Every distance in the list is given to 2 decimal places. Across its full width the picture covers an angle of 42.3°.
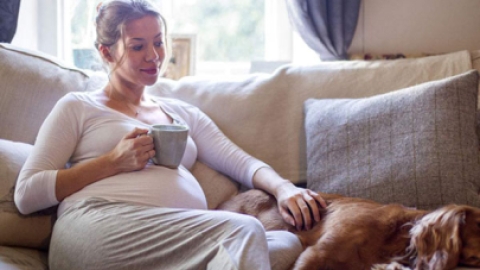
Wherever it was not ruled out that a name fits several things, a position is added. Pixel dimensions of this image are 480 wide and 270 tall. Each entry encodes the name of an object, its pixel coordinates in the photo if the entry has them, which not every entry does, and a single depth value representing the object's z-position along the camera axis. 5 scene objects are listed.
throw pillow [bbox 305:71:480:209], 1.95
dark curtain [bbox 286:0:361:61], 2.74
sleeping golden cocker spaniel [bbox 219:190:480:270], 1.62
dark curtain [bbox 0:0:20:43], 2.67
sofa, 1.94
